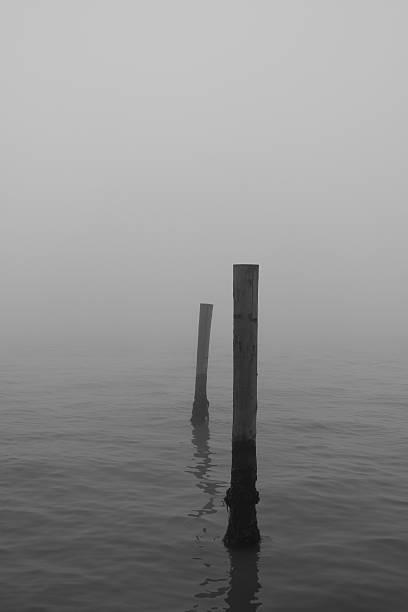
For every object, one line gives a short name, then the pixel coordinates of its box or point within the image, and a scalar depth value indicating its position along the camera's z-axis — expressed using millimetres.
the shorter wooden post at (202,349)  16547
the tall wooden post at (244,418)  8938
